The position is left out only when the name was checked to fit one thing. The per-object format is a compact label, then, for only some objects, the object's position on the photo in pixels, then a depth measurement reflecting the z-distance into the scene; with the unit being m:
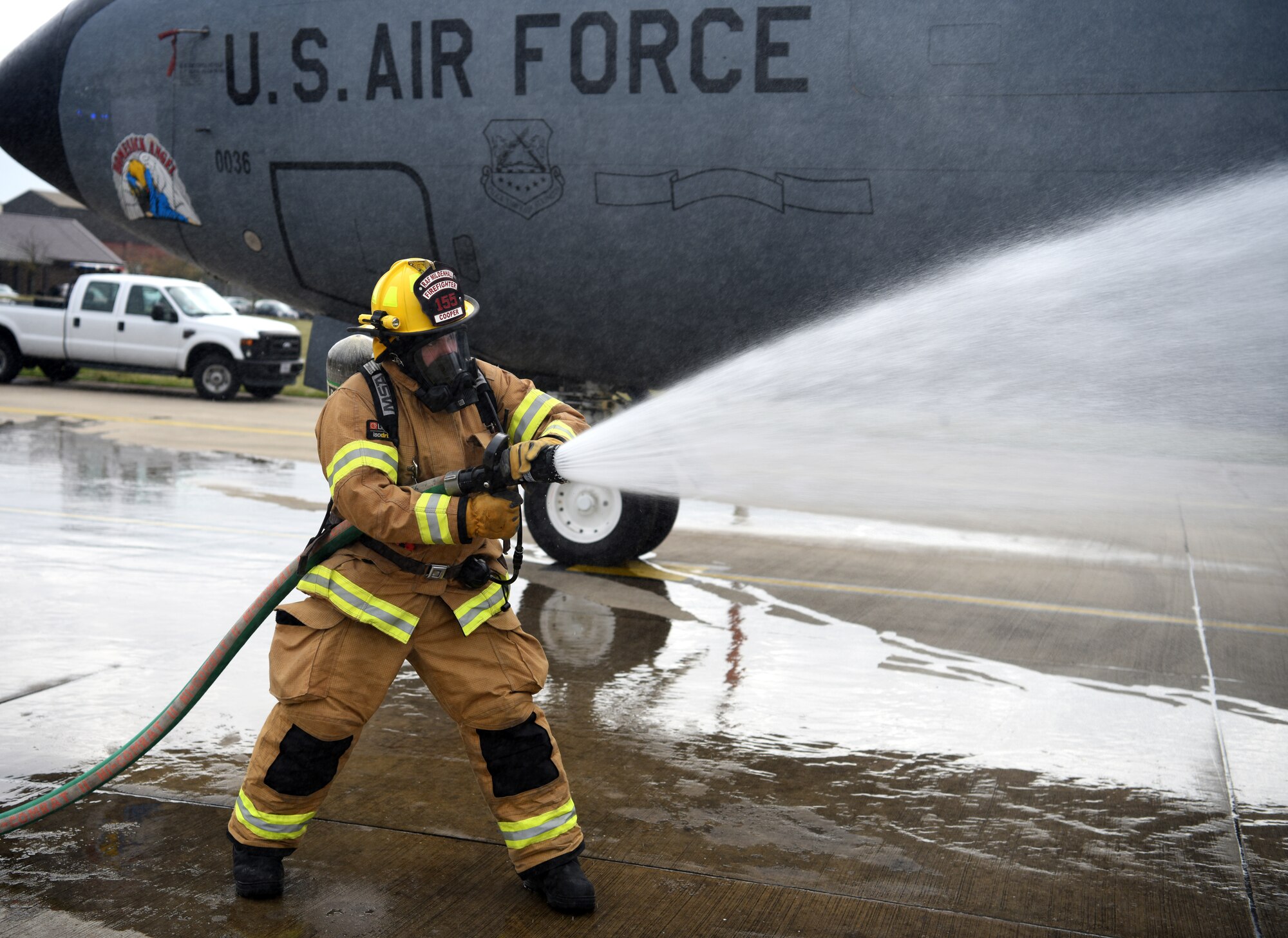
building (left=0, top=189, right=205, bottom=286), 77.75
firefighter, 3.48
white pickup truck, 20.08
